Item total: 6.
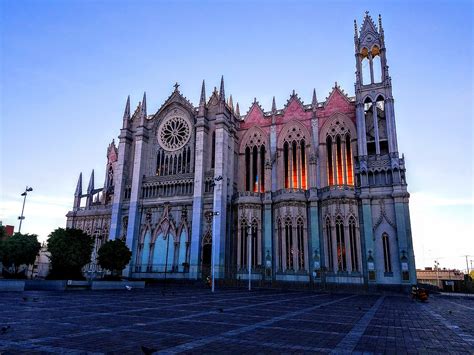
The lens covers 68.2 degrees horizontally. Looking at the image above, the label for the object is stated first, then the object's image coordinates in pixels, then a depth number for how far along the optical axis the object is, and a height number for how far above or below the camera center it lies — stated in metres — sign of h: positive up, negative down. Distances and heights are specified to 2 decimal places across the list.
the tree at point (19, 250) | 31.83 +1.13
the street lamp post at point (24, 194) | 38.34 +7.42
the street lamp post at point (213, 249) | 37.19 +1.90
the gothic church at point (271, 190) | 41.12 +10.00
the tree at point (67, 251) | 31.50 +1.05
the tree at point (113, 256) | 37.53 +0.86
